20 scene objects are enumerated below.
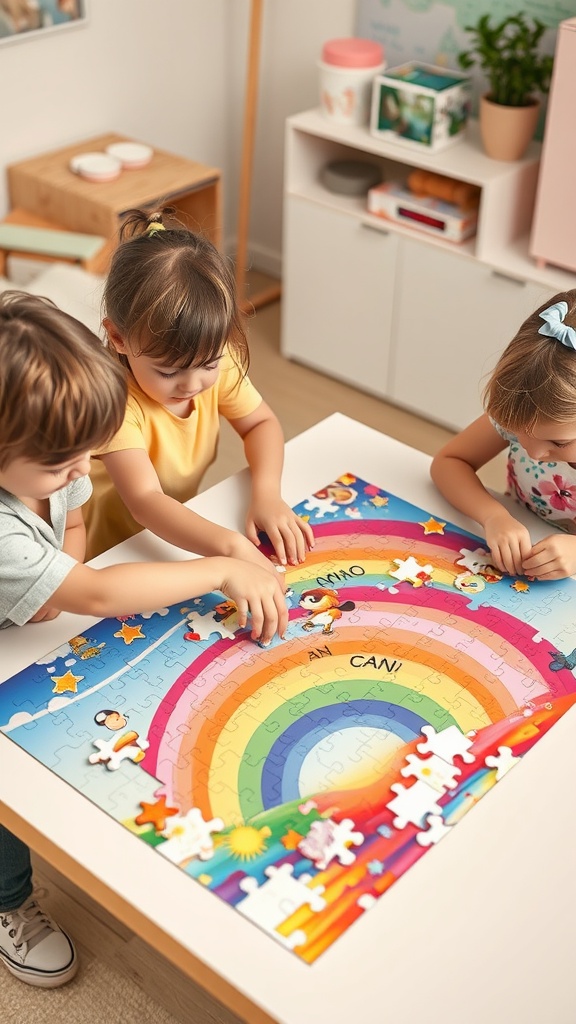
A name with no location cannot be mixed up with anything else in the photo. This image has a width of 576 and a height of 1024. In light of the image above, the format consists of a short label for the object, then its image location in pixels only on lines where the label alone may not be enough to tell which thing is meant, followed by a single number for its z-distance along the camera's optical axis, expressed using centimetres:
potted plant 244
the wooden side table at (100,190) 267
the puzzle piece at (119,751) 106
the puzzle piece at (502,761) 107
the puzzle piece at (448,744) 108
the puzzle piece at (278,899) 92
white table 88
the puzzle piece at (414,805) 101
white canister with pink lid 263
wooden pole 293
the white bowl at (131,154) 284
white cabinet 249
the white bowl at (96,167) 275
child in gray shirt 103
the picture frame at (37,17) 262
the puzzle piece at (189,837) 97
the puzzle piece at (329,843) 97
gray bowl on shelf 278
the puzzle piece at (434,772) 105
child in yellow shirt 130
